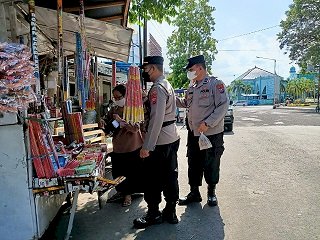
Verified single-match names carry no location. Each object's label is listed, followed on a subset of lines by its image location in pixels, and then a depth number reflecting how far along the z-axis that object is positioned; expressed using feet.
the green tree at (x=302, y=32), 115.14
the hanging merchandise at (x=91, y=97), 20.08
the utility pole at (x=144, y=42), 43.36
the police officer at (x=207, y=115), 13.67
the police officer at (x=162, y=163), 12.19
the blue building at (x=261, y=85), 231.30
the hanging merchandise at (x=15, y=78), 8.45
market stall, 8.77
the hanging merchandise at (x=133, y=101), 11.99
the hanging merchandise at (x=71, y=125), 13.00
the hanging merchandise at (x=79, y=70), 18.34
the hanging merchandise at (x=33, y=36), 11.28
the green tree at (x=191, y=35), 98.43
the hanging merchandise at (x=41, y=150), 9.55
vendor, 14.54
